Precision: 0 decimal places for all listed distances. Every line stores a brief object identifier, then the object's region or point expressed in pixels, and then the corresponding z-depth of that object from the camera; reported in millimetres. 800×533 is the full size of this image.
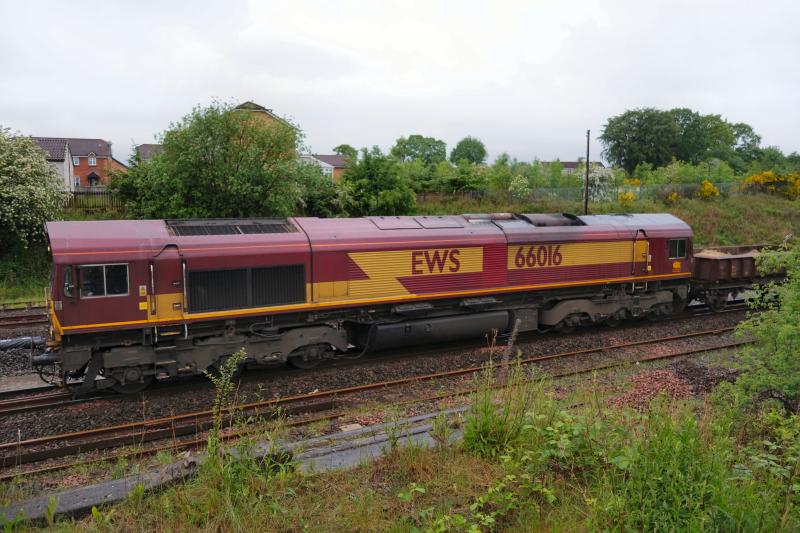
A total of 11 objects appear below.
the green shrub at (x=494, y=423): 7895
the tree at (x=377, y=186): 33031
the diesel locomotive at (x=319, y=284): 11664
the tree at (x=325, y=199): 31931
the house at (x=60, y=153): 47819
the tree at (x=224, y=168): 24953
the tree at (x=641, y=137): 79938
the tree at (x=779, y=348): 9117
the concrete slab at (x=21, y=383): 13125
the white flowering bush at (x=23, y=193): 25250
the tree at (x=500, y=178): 44156
